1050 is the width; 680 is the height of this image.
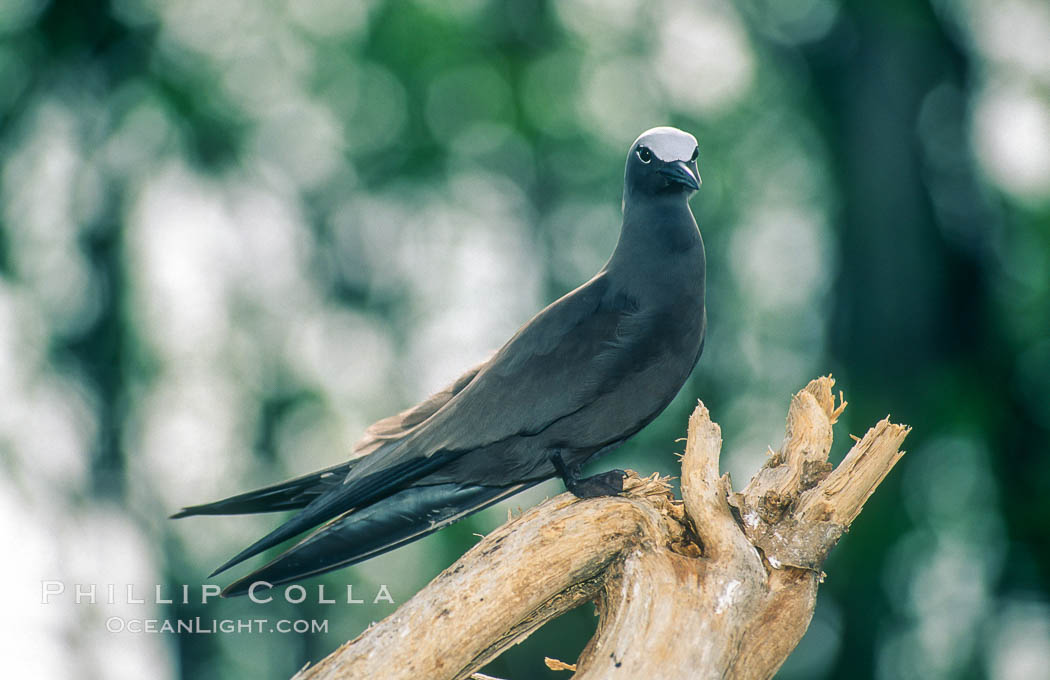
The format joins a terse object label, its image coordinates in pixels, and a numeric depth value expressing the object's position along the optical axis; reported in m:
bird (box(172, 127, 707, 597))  9.59
